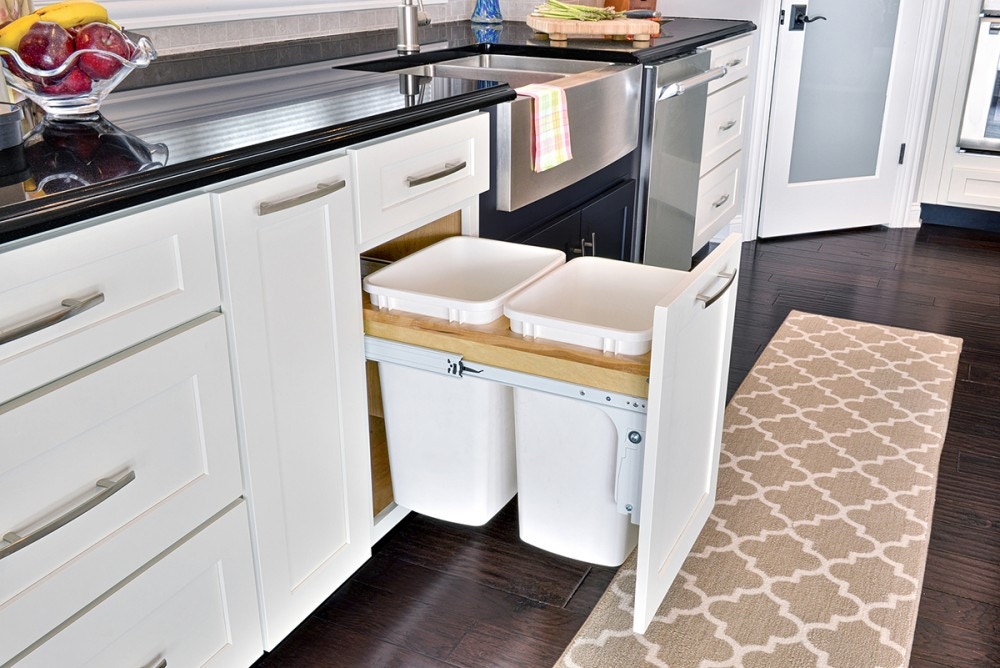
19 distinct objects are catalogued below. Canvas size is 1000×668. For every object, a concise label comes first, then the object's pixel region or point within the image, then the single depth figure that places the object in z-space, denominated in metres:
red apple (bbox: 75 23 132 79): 1.35
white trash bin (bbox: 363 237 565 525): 1.67
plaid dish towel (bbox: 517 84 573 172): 1.98
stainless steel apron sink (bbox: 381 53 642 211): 1.95
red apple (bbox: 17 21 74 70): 1.30
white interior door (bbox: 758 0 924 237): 3.90
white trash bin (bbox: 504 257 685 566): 1.59
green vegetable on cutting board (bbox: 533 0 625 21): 2.87
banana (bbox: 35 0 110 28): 1.36
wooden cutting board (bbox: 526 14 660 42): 2.80
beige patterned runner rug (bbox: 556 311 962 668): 1.67
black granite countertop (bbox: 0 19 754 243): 1.05
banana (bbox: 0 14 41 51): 1.31
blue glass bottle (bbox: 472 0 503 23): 3.02
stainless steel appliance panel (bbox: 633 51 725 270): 2.68
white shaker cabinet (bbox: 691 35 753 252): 3.23
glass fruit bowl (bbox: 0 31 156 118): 1.33
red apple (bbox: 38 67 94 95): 1.36
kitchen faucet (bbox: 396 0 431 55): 2.40
